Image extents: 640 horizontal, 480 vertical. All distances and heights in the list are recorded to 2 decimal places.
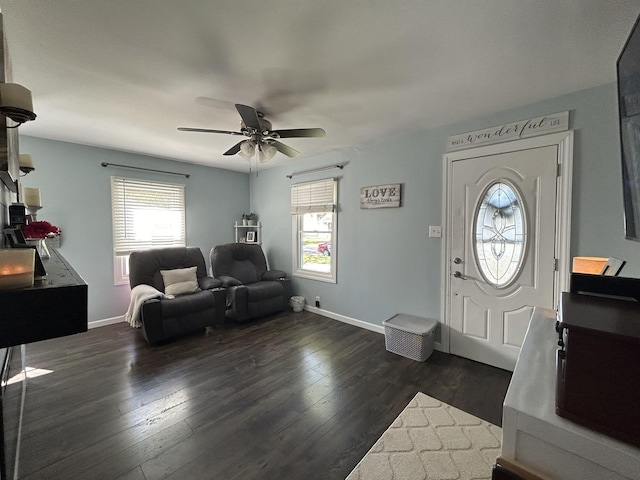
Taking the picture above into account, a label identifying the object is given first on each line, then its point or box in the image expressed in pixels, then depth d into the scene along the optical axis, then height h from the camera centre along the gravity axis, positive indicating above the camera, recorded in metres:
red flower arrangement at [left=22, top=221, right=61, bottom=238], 1.44 +0.01
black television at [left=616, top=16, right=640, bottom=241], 0.96 +0.42
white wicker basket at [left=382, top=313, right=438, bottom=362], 2.69 -1.11
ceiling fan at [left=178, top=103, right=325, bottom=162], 2.07 +0.84
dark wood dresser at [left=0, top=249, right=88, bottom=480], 0.71 -0.23
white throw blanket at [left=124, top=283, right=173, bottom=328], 3.00 -0.78
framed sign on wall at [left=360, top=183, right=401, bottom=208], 3.20 +0.45
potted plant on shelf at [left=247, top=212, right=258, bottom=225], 5.05 +0.24
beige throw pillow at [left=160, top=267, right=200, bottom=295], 3.43 -0.68
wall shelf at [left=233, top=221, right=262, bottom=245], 5.04 +0.01
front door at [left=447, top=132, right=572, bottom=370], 2.29 -0.14
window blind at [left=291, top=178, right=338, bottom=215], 3.89 +0.55
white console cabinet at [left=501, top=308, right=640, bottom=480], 0.57 -0.49
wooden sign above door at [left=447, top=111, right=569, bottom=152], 2.20 +0.93
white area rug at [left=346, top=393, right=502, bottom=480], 1.48 -1.36
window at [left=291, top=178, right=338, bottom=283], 3.93 +0.04
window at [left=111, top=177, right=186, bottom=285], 3.74 +0.22
